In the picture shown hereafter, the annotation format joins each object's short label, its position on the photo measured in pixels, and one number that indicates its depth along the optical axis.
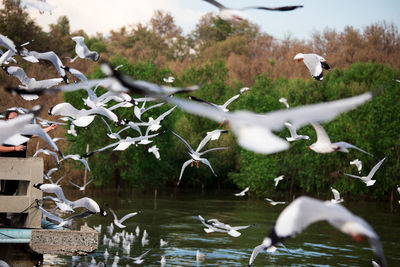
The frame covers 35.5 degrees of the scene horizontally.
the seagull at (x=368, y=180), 11.21
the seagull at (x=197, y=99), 6.37
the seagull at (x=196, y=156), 9.99
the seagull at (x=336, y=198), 12.47
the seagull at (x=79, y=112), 7.73
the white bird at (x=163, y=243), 17.06
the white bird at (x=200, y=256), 15.08
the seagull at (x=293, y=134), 9.25
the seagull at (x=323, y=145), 6.43
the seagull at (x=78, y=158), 9.11
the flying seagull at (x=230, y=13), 5.91
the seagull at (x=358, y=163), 12.43
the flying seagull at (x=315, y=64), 8.33
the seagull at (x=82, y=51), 8.15
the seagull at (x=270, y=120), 3.53
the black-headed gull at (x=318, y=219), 3.54
